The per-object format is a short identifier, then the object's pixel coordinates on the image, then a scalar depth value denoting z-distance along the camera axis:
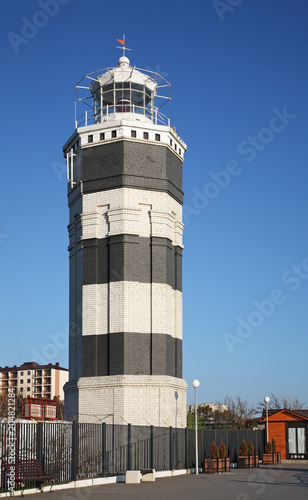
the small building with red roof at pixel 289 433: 46.12
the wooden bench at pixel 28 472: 22.12
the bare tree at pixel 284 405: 103.31
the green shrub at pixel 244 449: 38.12
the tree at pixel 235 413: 97.94
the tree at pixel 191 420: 85.95
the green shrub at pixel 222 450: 34.97
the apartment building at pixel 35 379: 171.12
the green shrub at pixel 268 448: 42.81
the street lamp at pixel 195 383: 31.88
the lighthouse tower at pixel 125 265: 36.59
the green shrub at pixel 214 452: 33.70
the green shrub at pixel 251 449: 38.94
